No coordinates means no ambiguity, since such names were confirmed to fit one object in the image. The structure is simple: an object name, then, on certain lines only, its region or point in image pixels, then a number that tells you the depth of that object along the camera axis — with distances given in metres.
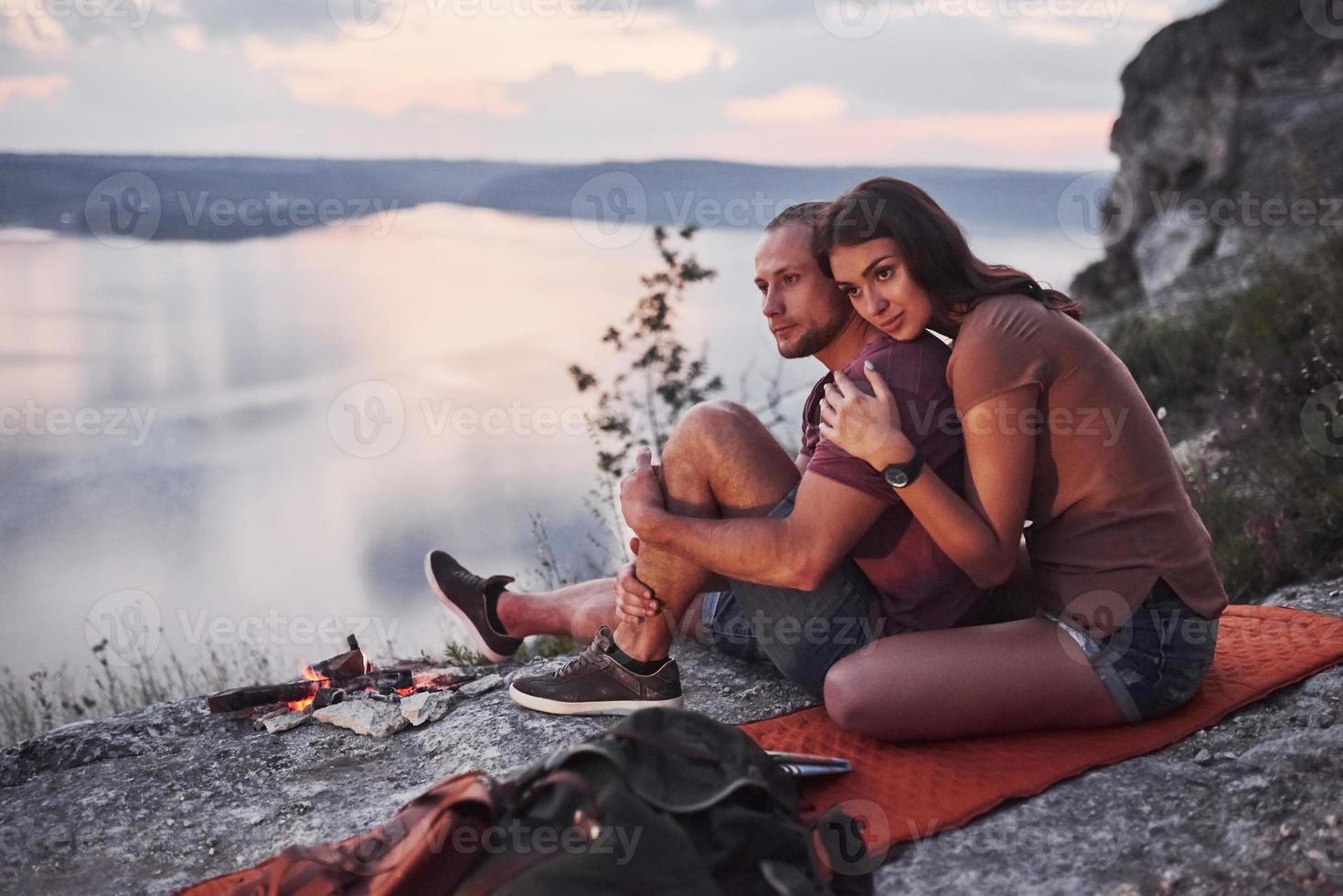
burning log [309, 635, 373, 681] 4.32
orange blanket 2.90
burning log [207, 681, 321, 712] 4.05
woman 2.93
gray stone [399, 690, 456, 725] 3.88
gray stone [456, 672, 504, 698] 4.11
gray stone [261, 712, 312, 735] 3.91
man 3.07
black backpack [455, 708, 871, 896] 2.27
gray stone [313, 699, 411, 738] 3.84
